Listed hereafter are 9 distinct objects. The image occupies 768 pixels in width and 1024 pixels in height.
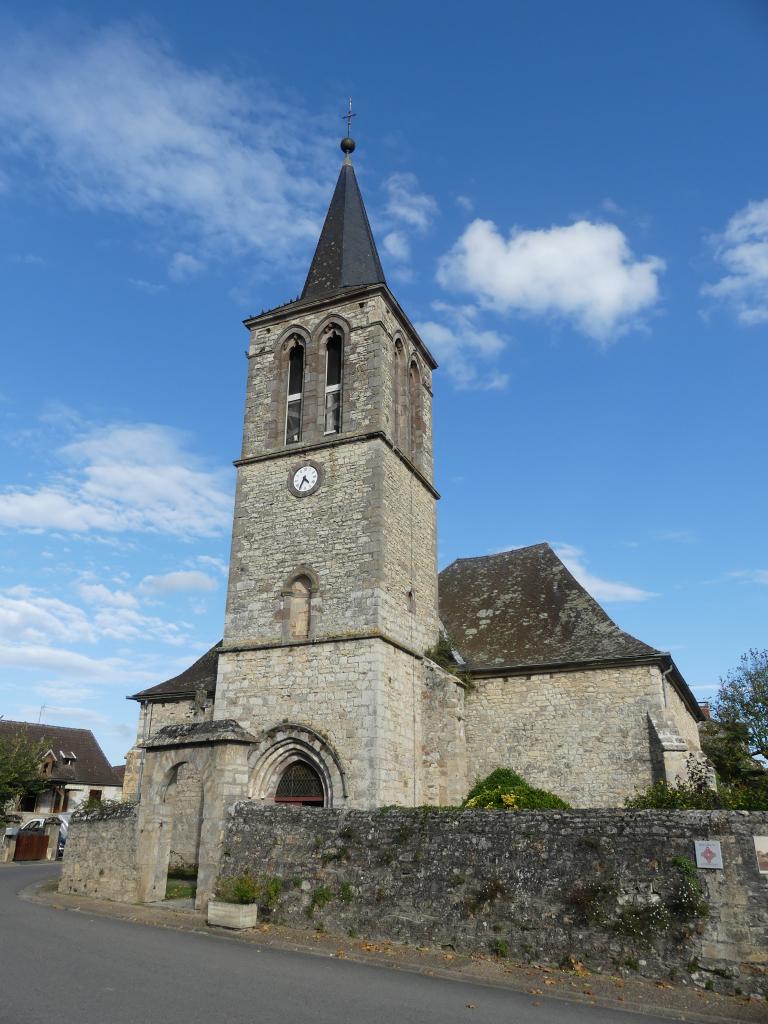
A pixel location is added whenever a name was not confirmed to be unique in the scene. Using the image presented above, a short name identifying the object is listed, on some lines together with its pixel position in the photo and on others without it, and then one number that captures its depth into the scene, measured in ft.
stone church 46.93
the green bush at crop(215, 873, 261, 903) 34.86
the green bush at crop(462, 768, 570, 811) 38.29
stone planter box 33.68
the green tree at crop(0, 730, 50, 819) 84.99
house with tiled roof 115.44
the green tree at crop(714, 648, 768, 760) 101.65
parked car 86.31
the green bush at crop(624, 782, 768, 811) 28.66
